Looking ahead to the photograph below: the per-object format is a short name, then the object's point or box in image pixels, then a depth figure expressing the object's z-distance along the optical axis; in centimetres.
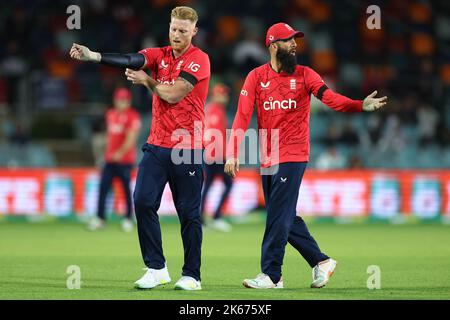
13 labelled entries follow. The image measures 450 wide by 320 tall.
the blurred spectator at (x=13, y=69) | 2472
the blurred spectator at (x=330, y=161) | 2267
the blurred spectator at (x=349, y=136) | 2330
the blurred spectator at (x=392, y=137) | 2300
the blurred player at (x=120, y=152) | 1830
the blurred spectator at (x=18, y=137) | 2298
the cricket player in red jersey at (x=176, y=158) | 979
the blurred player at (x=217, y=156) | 1845
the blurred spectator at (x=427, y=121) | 2395
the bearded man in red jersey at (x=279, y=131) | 1002
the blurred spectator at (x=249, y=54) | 2527
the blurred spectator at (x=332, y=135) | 2320
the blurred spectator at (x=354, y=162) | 2233
